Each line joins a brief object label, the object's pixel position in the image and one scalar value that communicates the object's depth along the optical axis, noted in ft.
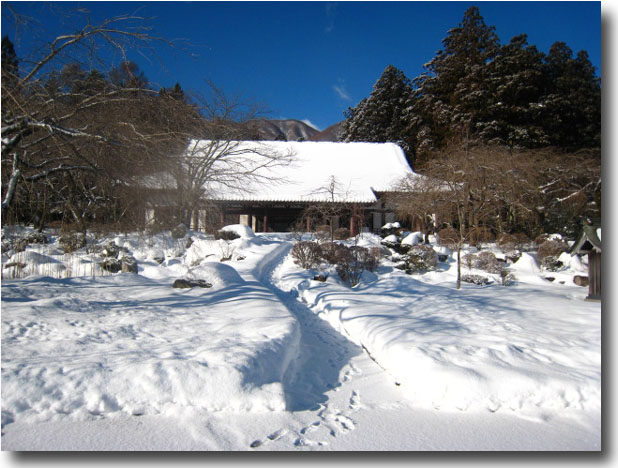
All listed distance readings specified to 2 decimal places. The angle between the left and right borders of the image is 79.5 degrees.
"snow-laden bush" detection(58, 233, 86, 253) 37.01
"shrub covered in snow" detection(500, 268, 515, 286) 33.38
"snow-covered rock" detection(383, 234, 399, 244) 48.91
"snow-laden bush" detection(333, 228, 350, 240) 54.49
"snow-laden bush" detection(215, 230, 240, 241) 48.88
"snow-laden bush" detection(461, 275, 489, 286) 33.45
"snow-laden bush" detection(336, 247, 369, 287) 34.60
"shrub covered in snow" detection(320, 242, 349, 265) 36.52
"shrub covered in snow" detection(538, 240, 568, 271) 34.99
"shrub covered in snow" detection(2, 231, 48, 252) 31.99
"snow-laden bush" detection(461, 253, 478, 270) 39.22
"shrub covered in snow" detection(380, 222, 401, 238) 55.52
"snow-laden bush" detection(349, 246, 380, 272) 37.71
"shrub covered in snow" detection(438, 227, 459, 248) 45.80
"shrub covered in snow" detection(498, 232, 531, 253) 40.45
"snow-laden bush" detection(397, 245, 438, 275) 39.60
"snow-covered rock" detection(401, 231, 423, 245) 46.79
